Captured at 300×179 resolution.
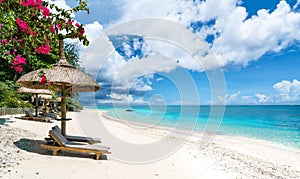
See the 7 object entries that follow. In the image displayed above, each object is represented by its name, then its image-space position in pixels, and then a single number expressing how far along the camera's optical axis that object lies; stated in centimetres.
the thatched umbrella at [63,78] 566
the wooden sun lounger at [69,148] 554
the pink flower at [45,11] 319
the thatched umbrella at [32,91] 1179
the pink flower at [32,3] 317
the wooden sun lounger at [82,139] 684
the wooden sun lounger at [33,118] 1233
